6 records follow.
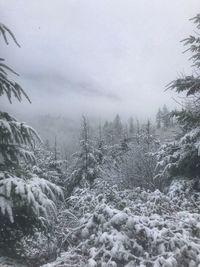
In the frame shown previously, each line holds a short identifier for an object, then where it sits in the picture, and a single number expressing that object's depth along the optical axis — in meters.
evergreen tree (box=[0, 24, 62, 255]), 3.62
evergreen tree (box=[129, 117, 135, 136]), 70.95
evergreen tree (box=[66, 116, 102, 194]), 16.31
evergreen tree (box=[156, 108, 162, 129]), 75.24
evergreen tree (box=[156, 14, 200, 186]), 7.08
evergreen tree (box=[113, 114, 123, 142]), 59.68
